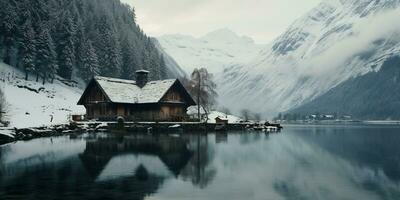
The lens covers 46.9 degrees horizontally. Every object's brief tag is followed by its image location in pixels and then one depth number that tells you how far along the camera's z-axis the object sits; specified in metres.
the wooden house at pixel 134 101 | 78.62
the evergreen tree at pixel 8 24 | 89.31
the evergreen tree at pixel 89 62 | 108.31
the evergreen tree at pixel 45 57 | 92.81
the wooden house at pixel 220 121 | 76.74
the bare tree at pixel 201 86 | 90.31
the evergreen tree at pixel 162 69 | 143.16
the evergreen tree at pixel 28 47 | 89.94
